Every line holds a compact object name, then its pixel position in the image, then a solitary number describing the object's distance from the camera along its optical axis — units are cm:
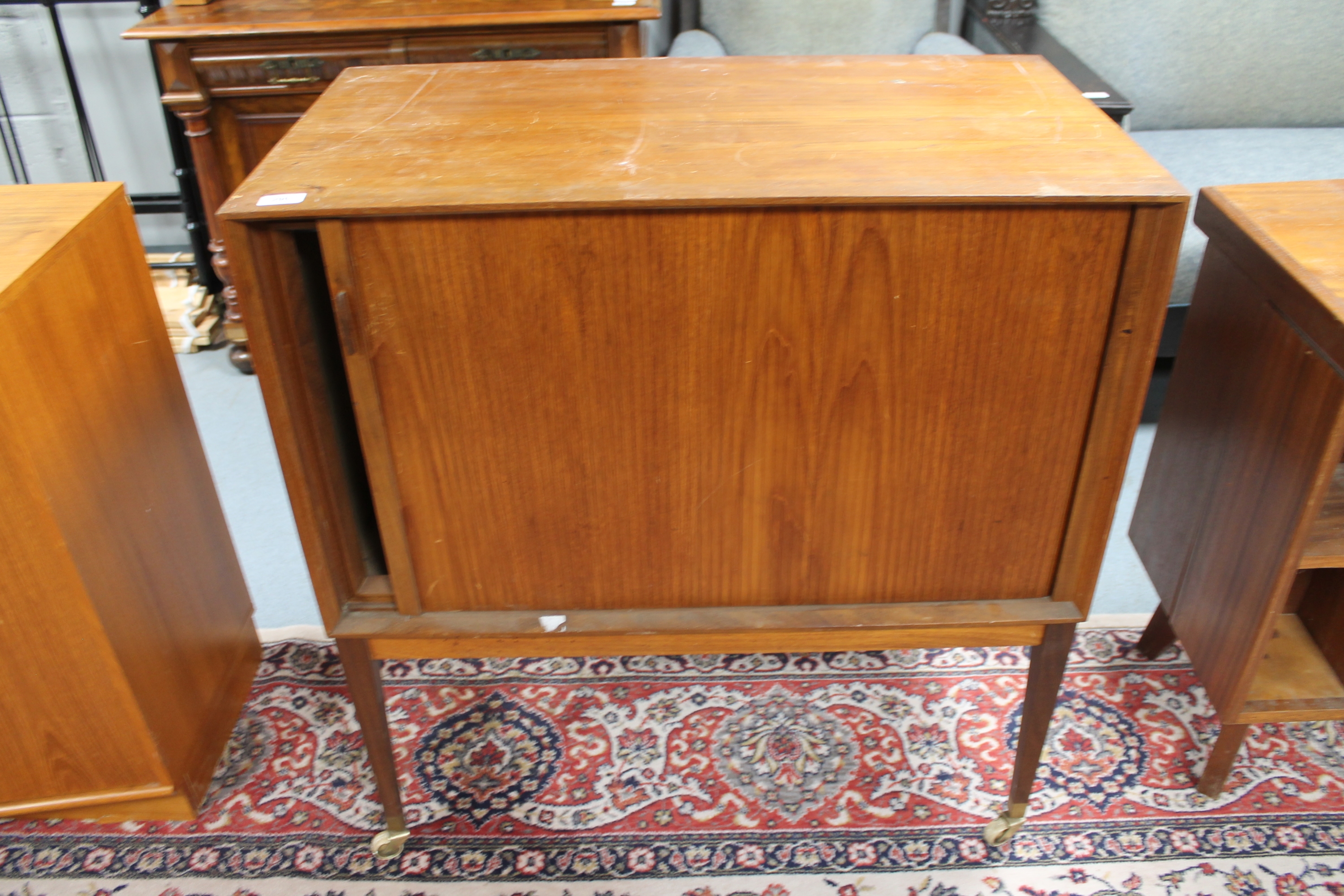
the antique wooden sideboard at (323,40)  192
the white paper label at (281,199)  86
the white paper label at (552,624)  109
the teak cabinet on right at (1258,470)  111
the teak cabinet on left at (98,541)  108
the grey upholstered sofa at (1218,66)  225
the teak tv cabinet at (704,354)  88
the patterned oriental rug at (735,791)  131
